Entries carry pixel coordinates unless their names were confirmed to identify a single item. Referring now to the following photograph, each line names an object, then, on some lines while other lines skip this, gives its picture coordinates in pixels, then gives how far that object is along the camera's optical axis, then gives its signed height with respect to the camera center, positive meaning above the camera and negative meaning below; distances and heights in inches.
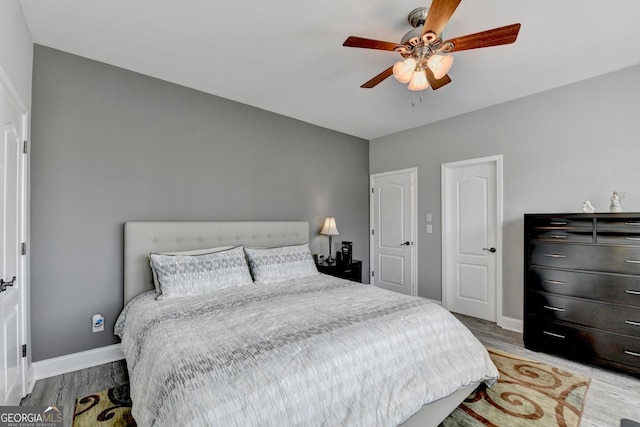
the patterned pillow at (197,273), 92.4 -19.7
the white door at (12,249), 64.2 -8.5
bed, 47.1 -28.1
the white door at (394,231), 171.5 -10.1
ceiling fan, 63.3 +41.6
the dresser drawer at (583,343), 90.4 -43.5
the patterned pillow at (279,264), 112.6 -20.0
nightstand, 150.5 -29.2
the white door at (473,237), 138.6 -11.2
